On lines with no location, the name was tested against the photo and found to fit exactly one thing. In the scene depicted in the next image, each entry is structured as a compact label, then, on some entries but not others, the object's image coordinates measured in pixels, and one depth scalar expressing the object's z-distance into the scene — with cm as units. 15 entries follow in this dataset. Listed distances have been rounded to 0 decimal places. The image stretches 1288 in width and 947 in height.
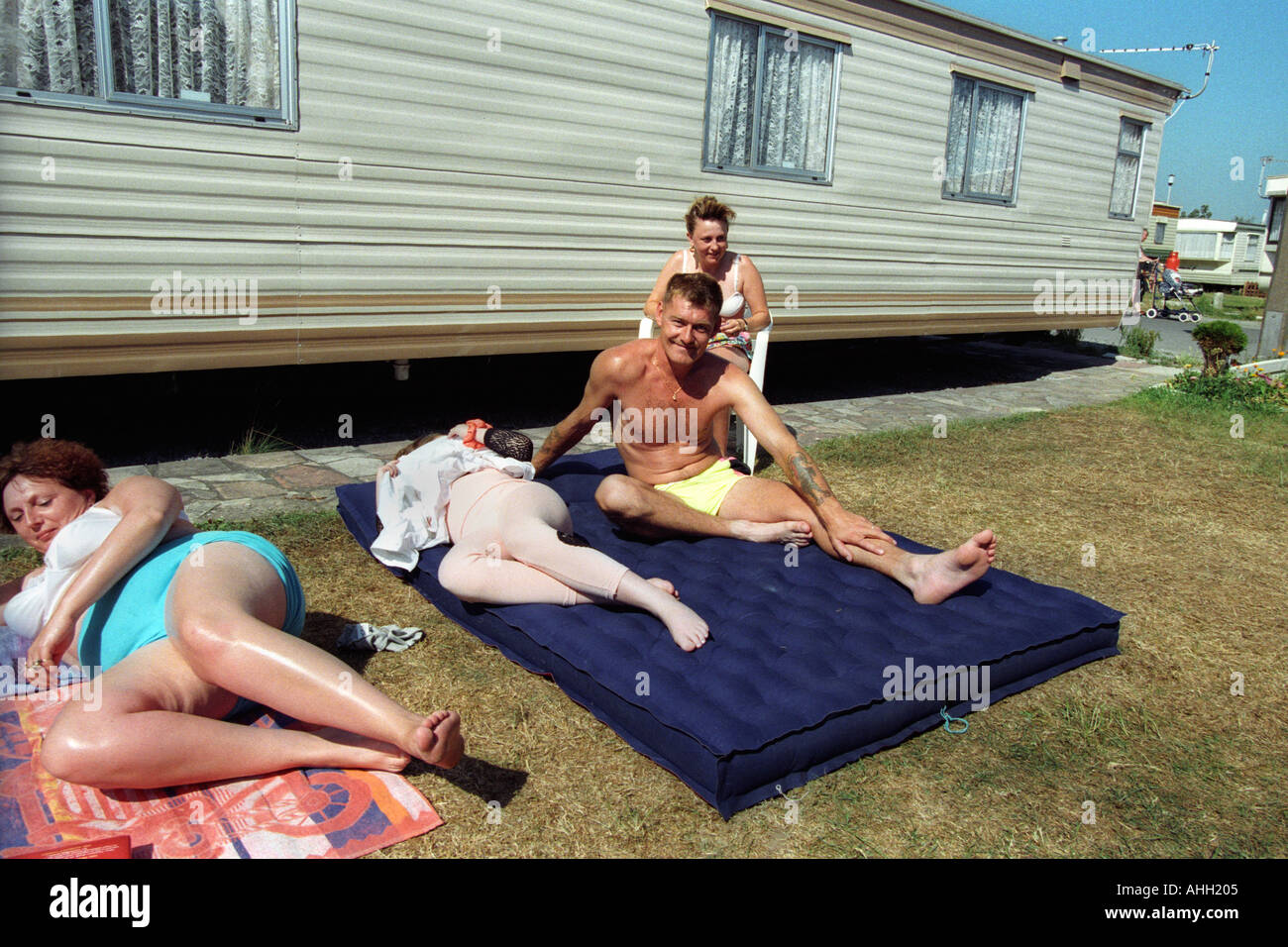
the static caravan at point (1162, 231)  2383
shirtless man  365
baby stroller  1938
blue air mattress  253
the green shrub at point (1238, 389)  864
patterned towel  215
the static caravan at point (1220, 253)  2994
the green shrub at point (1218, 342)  894
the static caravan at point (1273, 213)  2407
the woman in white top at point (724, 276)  527
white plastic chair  620
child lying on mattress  304
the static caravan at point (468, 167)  475
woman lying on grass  220
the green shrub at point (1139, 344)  1241
